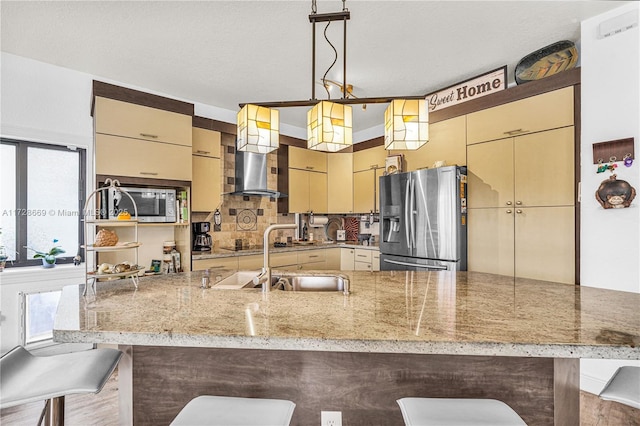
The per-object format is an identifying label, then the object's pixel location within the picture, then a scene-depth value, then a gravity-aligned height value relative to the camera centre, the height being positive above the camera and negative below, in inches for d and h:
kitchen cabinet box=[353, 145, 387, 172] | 163.3 +29.7
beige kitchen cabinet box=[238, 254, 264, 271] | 137.0 -21.7
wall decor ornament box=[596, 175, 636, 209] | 79.4 +5.1
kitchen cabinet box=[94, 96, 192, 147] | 105.5 +32.8
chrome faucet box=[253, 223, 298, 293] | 62.0 -11.3
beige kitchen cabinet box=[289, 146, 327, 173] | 168.2 +30.0
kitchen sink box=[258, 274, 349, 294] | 76.4 -17.0
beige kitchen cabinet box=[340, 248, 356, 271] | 168.1 -24.6
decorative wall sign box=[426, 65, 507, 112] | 111.9 +47.6
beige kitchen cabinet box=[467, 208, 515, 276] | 108.1 -9.8
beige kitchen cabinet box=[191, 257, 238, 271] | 125.0 -20.7
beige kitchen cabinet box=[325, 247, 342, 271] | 169.9 -24.8
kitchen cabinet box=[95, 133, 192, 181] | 105.3 +19.7
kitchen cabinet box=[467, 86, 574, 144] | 94.2 +32.1
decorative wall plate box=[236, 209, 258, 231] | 159.5 -4.1
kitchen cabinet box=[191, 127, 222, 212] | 132.9 +18.3
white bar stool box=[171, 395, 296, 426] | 35.0 -23.3
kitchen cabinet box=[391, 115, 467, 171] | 122.0 +27.6
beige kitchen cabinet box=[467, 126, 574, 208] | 94.4 +14.2
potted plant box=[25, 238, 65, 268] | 107.7 -14.8
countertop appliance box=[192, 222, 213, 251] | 139.4 -10.8
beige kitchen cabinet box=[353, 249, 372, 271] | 158.3 -23.9
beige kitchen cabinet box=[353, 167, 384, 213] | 165.8 +12.6
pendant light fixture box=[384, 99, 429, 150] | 60.6 +18.1
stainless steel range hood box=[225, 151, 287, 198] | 149.7 +18.6
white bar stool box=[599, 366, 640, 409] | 39.0 -22.9
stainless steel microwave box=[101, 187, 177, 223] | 105.1 +3.1
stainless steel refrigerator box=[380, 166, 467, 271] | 114.5 -3.0
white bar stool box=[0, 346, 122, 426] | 38.7 -22.1
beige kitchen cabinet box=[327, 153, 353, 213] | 180.4 +17.5
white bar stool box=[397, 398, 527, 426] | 35.0 -23.4
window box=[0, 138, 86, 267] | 104.0 +5.1
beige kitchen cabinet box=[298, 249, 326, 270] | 158.2 -24.0
